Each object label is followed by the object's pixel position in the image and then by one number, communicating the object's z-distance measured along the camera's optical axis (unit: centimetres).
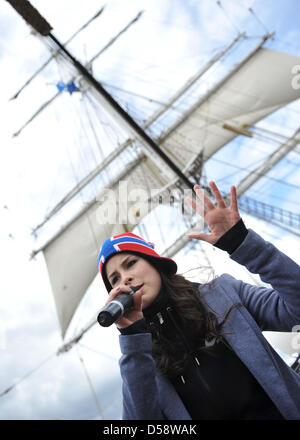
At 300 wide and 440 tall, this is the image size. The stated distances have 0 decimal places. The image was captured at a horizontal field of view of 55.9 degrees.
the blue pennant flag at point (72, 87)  904
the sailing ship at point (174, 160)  1113
